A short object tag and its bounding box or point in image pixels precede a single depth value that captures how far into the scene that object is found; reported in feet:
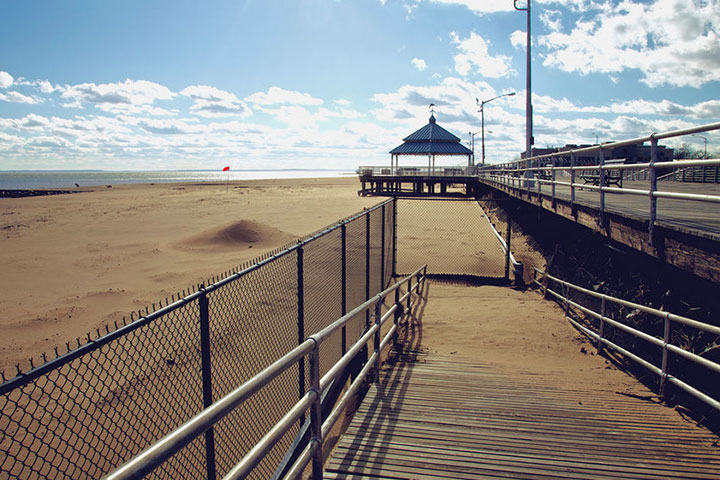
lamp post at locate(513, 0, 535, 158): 66.90
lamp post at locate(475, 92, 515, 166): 122.19
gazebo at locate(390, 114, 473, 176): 145.18
